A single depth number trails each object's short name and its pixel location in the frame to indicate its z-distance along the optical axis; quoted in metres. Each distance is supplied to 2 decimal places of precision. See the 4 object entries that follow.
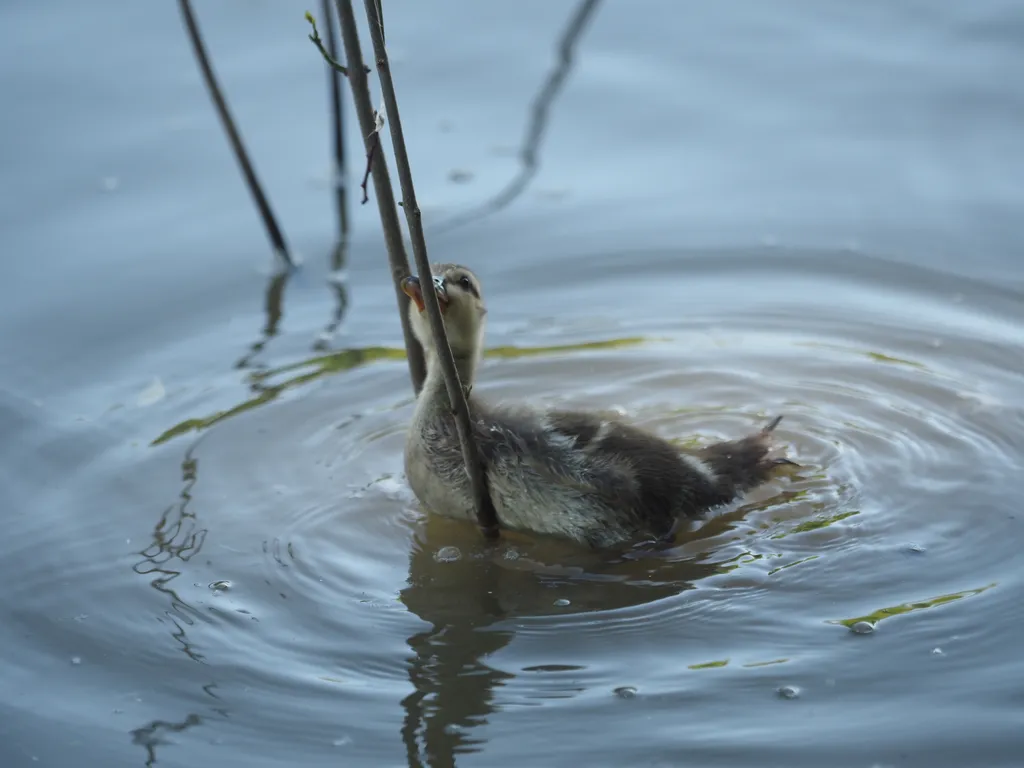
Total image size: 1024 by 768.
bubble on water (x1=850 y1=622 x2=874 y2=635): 7.63
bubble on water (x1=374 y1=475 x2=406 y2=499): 9.58
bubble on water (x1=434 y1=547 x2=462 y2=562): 8.79
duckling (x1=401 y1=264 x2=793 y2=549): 8.48
